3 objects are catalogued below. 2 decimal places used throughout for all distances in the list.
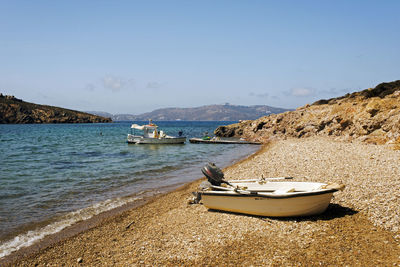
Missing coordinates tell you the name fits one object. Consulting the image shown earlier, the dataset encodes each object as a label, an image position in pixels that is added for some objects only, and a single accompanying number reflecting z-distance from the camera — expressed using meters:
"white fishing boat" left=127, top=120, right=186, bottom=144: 45.33
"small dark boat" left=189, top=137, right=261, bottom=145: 47.48
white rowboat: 9.20
